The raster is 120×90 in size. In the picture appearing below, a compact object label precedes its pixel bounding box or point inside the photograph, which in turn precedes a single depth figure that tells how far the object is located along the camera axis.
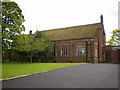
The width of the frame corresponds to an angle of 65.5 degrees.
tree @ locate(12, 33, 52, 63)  17.60
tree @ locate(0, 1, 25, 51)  16.66
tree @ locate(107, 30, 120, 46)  29.21
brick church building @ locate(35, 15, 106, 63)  22.59
